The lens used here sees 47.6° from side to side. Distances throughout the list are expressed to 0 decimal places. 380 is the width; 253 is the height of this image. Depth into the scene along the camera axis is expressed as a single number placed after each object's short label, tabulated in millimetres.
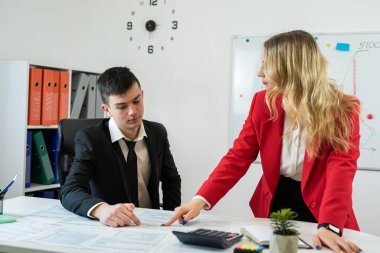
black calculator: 1181
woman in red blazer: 1462
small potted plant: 1010
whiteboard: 3049
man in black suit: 1751
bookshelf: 2910
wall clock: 3516
